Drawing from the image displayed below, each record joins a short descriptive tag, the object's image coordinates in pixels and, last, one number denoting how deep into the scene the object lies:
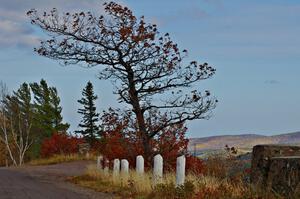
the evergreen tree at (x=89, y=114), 68.19
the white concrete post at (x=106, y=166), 23.80
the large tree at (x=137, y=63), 23.41
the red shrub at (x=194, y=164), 19.84
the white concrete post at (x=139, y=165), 19.27
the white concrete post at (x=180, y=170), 14.21
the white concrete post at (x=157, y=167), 16.19
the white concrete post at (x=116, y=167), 21.70
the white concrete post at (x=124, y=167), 20.50
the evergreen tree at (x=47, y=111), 71.81
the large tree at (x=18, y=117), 73.25
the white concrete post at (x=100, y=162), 25.95
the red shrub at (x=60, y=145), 52.31
